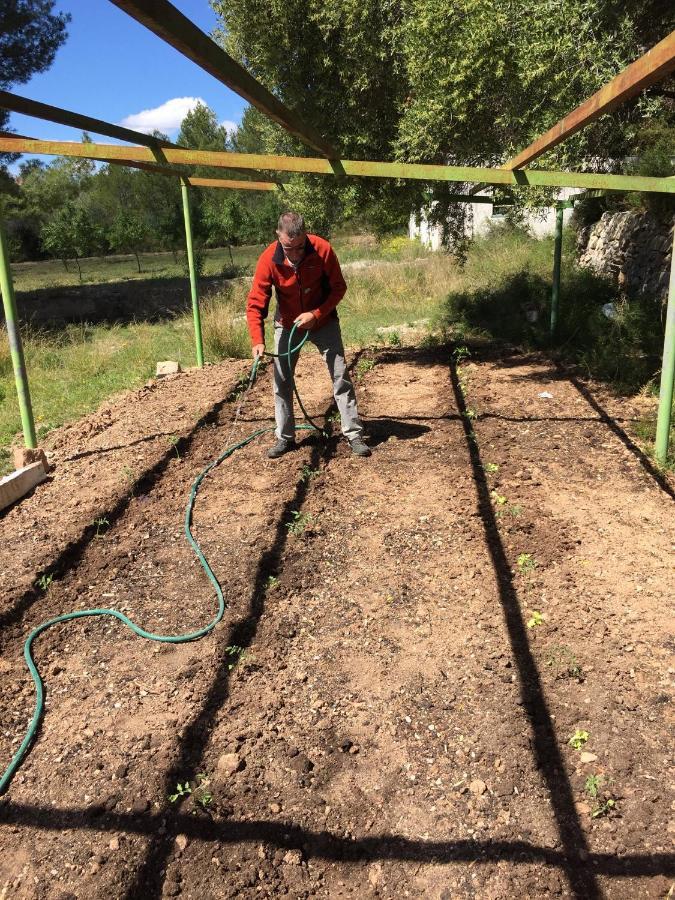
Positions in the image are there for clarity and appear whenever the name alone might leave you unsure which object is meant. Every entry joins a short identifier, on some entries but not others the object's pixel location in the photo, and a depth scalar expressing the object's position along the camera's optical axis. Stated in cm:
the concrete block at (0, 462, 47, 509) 520
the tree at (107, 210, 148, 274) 3550
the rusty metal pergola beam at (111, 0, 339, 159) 188
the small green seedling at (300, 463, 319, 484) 538
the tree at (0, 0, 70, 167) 1524
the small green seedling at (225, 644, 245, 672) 335
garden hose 282
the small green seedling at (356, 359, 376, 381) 888
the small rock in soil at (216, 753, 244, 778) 270
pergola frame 325
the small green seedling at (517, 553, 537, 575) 398
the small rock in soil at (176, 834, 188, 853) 240
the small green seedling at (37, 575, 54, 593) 404
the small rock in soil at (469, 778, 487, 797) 256
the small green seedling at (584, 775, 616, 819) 242
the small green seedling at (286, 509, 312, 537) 458
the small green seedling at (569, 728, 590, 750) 271
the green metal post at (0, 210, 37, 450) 525
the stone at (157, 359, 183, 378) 919
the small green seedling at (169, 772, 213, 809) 255
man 523
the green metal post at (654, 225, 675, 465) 503
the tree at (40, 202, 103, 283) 3325
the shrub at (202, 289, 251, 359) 1001
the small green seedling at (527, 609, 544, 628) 348
